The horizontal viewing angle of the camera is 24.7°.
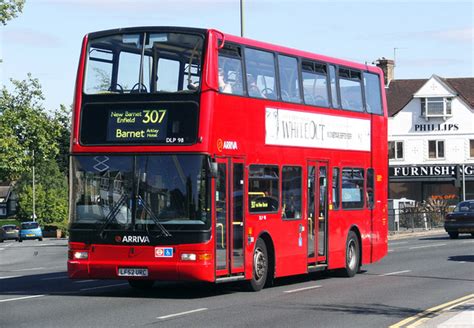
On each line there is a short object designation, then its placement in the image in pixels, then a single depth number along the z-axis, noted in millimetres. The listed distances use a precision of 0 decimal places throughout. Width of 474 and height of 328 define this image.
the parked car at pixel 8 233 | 80500
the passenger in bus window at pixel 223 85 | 18000
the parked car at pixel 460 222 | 44531
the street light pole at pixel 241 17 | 37000
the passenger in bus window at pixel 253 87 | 19016
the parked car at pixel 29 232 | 78538
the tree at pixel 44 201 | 122875
